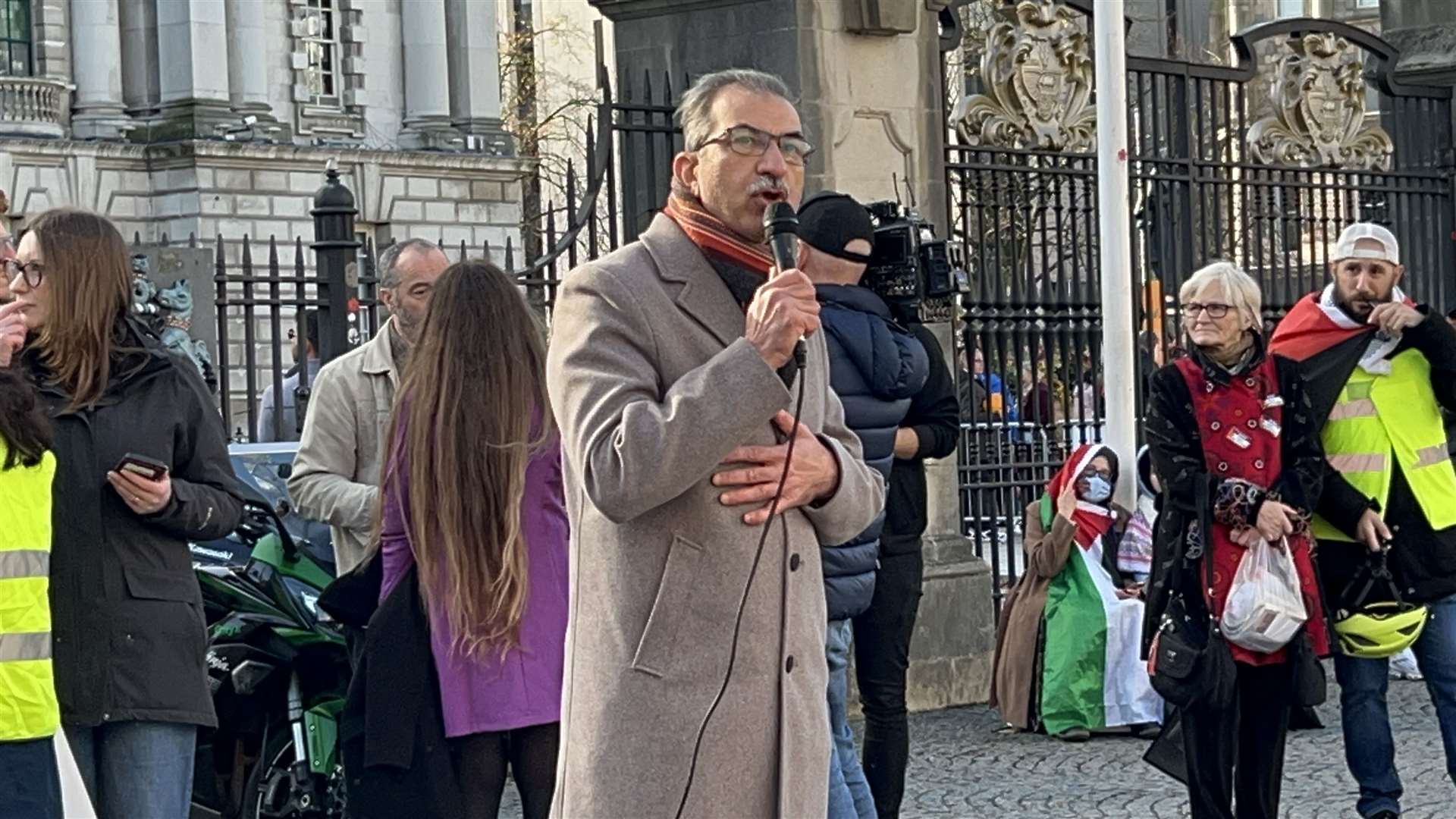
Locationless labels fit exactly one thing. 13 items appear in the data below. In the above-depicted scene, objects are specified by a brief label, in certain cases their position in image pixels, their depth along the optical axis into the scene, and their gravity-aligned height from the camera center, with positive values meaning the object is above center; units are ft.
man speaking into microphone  14.23 -0.82
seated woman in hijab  36.42 -3.50
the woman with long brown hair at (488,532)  20.27 -1.05
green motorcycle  25.75 -2.69
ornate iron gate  41.24 +2.94
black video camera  25.82 +1.12
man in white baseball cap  27.61 -1.21
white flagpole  37.47 +1.96
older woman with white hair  25.79 -1.25
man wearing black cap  23.77 -0.62
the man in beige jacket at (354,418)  24.62 -0.18
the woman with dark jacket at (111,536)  19.33 -0.95
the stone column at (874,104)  37.52 +3.87
